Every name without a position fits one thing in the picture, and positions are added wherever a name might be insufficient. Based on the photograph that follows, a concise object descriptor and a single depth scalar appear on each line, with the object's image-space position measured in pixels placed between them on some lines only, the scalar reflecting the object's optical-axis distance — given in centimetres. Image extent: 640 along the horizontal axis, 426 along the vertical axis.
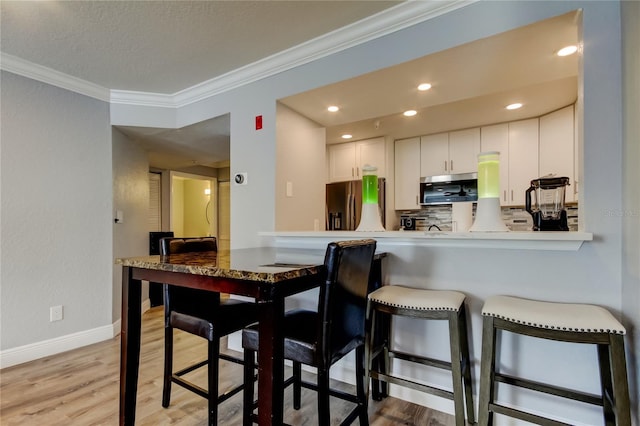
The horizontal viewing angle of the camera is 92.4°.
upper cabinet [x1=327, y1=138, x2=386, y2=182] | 409
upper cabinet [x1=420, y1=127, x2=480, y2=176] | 374
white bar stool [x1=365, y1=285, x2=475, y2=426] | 139
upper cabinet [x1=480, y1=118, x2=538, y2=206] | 340
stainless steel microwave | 375
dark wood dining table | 99
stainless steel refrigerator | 410
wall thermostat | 259
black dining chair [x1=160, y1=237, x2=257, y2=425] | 146
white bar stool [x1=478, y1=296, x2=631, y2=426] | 109
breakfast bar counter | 141
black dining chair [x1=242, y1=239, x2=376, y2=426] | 110
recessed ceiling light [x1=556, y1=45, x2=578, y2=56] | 171
